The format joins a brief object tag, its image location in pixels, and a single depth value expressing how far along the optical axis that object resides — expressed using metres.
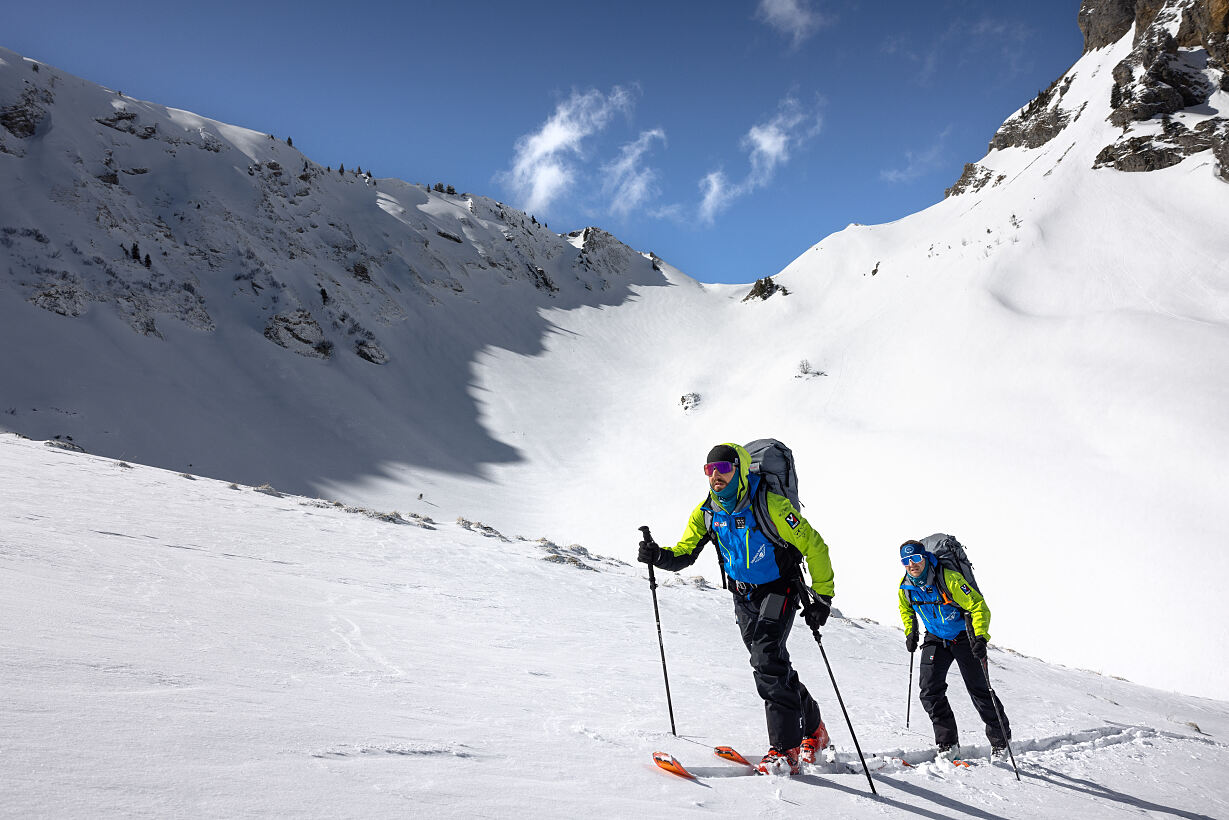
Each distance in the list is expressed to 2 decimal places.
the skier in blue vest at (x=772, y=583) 4.18
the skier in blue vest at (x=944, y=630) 5.98
